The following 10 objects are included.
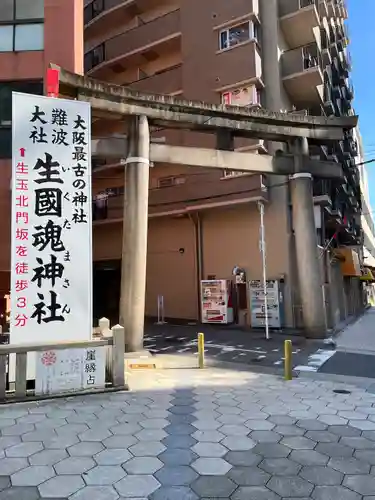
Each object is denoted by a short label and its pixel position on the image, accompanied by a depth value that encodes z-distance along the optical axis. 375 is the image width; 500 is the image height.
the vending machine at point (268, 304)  15.77
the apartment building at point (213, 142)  16.86
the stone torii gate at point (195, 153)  10.63
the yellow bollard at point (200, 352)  9.13
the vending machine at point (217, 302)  16.97
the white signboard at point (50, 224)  6.45
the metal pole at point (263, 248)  13.67
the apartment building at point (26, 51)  13.62
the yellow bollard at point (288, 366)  7.88
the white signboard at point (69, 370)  6.36
